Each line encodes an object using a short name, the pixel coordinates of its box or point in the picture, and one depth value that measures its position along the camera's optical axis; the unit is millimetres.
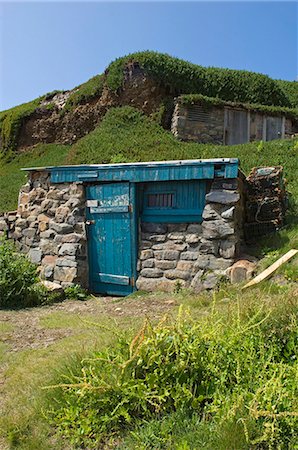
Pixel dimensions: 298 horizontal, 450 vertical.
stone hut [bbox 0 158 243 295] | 6863
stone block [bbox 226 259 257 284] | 6410
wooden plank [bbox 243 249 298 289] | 5931
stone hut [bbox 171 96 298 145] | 15773
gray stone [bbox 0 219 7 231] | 9585
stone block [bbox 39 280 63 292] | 7531
